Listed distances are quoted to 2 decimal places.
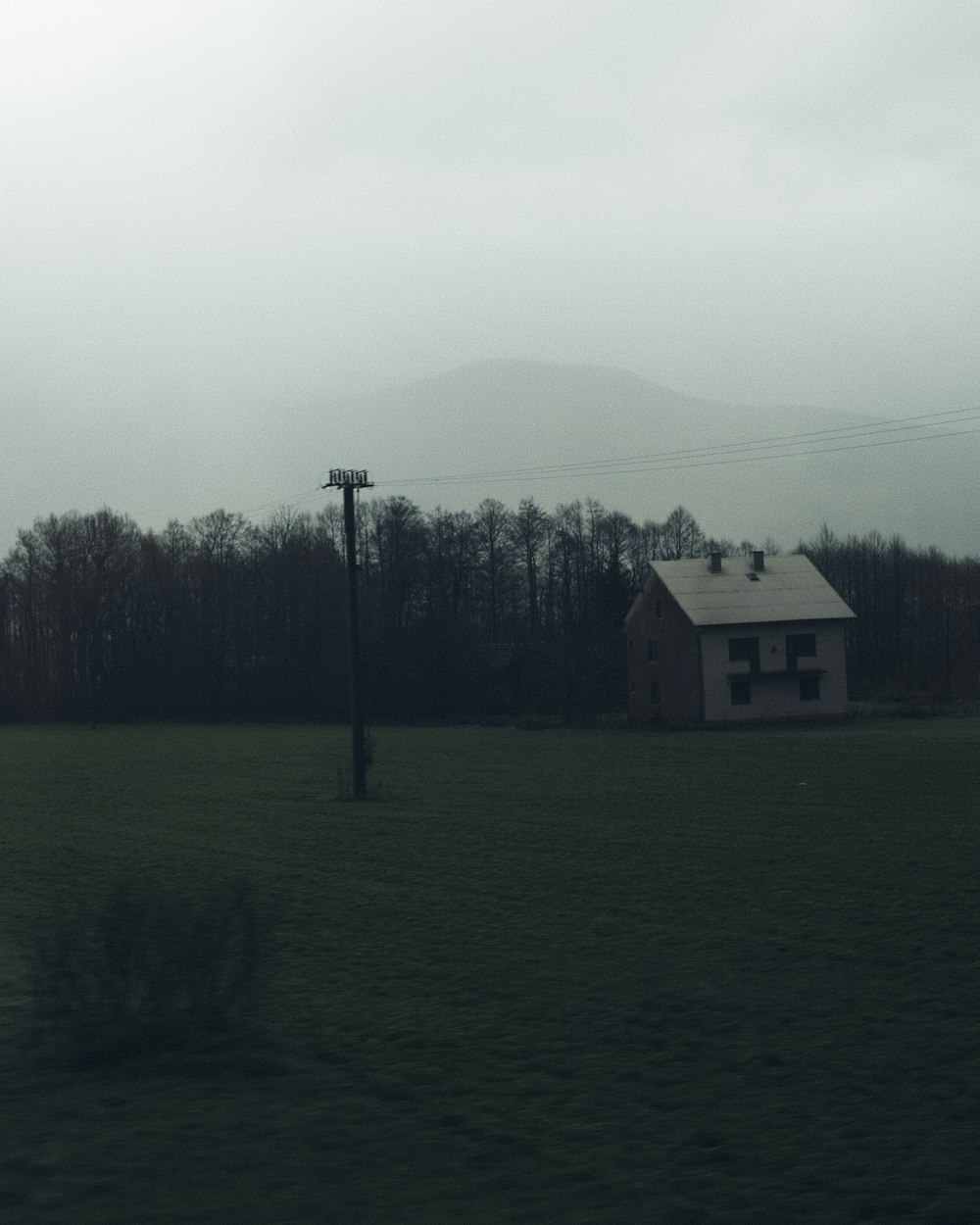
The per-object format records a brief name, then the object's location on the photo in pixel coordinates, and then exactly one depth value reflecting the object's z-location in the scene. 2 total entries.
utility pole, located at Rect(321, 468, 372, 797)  33.12
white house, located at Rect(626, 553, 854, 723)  72.94
